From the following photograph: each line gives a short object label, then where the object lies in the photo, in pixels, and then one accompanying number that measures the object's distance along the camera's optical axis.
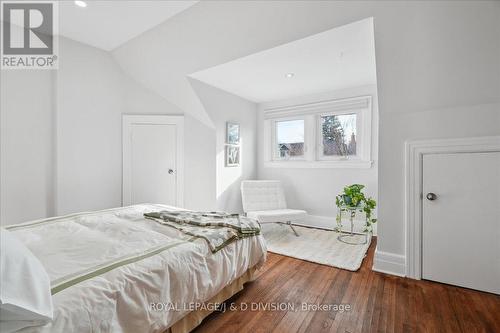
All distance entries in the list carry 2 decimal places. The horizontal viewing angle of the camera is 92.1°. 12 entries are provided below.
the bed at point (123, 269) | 0.95
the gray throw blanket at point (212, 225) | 1.61
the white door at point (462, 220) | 1.92
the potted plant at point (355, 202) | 2.94
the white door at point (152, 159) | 3.60
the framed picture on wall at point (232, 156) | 3.93
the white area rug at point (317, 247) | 2.56
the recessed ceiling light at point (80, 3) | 2.30
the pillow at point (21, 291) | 0.75
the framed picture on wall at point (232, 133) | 3.91
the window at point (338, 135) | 3.76
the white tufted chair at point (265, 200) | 3.44
